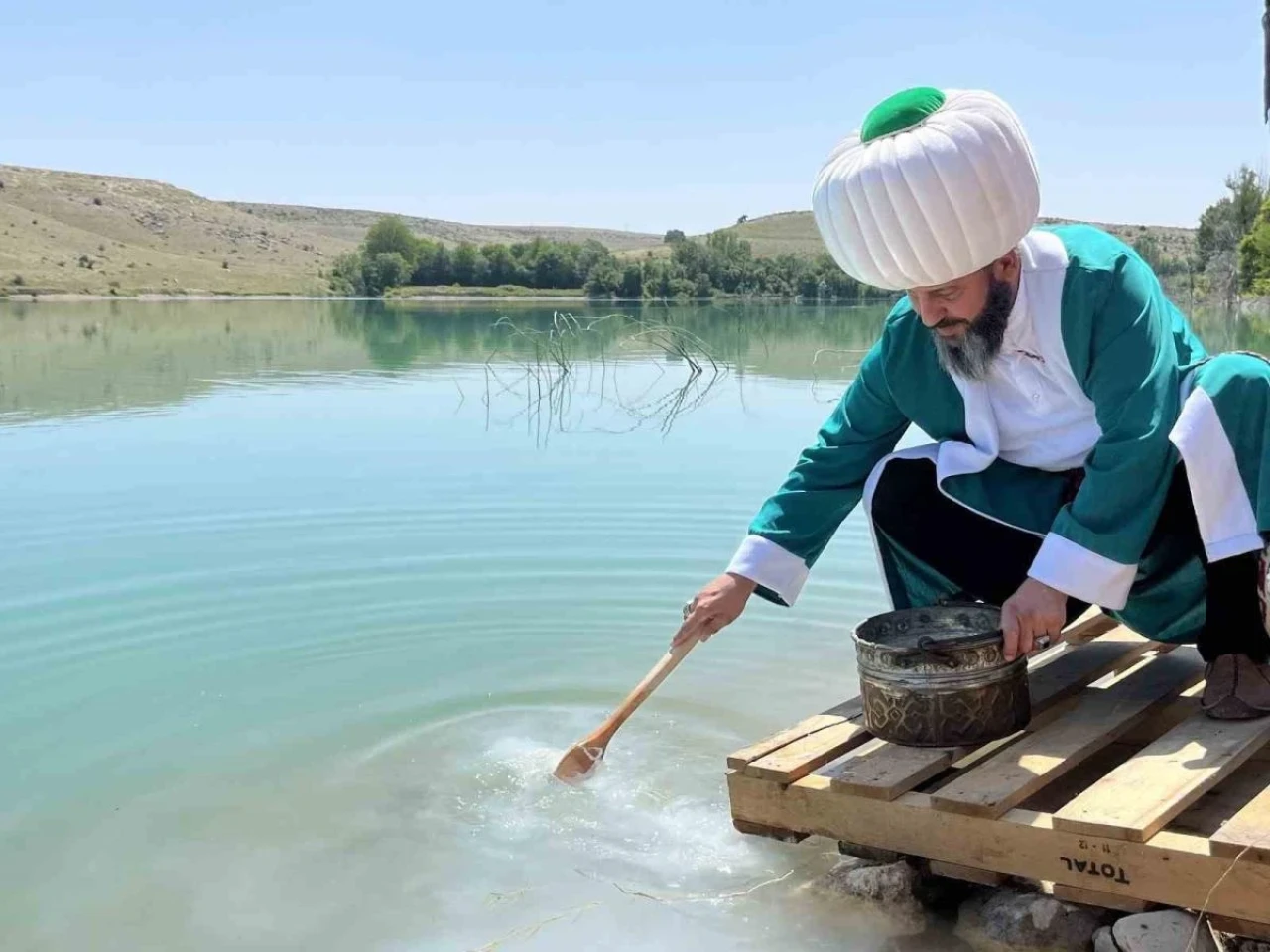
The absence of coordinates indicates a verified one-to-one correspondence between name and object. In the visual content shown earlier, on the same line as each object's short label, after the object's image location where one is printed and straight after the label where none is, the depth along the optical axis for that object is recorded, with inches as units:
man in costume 100.2
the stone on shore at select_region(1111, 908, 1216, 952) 87.0
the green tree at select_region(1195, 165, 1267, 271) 1954.5
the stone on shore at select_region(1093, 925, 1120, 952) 91.9
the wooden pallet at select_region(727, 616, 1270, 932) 86.9
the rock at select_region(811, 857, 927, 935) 104.7
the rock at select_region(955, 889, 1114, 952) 95.8
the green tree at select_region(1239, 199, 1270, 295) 1659.7
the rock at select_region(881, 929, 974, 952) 101.3
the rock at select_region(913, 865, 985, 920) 107.1
